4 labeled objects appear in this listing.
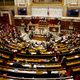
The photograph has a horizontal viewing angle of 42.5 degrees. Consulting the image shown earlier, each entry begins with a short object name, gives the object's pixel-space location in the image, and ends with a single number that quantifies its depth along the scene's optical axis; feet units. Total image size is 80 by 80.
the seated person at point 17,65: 25.65
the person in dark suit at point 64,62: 26.66
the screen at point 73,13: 49.48
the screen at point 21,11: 52.35
